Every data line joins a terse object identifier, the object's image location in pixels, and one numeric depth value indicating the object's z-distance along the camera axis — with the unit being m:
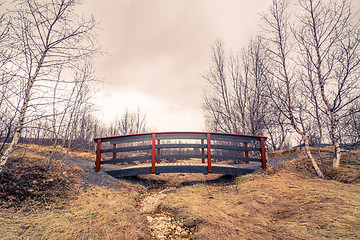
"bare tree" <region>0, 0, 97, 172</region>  3.80
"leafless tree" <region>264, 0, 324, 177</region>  6.55
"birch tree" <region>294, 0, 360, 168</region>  5.78
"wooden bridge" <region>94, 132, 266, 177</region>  6.99
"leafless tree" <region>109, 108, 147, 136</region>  26.39
